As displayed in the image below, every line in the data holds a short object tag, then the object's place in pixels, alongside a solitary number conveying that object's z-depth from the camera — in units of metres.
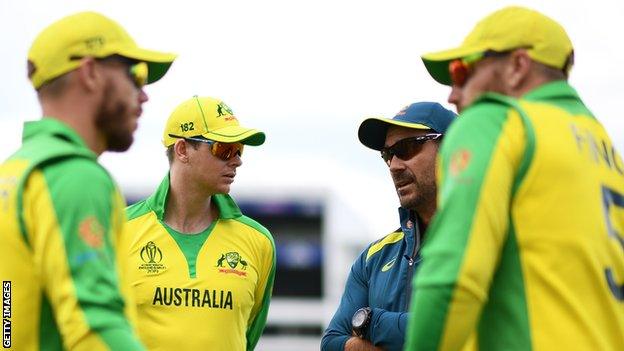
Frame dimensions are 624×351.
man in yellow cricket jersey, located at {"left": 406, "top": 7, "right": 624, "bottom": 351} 8.33
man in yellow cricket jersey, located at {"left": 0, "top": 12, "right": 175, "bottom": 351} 8.41
